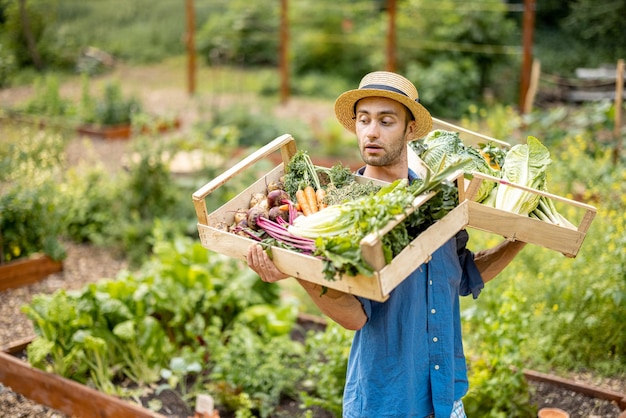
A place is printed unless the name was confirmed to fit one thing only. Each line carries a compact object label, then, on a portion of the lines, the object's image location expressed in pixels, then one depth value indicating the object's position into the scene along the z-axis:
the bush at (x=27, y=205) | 6.15
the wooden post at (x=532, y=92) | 10.40
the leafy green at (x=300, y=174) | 2.88
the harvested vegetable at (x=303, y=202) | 2.73
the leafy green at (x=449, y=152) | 2.96
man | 2.78
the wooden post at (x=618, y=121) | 7.48
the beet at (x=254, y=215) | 2.74
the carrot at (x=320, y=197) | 2.73
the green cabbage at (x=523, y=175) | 2.89
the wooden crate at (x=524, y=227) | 2.78
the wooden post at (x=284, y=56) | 13.23
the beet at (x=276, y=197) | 2.83
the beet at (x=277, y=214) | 2.75
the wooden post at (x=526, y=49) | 11.91
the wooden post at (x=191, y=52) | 13.83
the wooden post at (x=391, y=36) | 12.06
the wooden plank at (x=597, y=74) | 12.27
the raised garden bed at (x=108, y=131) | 11.45
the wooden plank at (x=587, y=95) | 11.88
